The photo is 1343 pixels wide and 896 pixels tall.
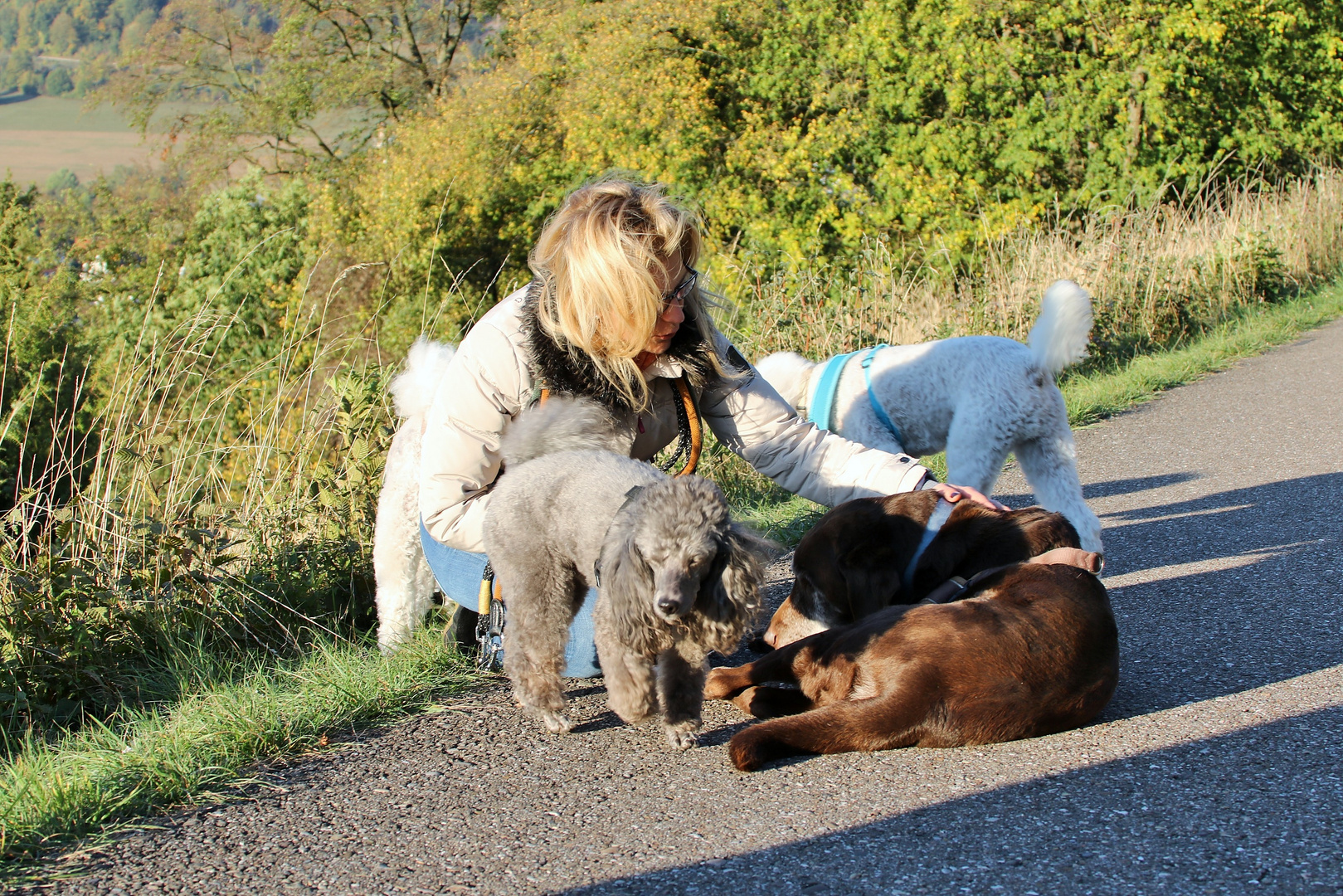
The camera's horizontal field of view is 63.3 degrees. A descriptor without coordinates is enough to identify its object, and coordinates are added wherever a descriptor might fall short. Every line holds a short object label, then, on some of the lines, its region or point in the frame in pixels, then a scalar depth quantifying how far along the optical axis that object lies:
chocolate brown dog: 2.77
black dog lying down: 3.34
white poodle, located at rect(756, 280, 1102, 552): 4.90
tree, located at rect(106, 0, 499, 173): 28.81
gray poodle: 2.53
